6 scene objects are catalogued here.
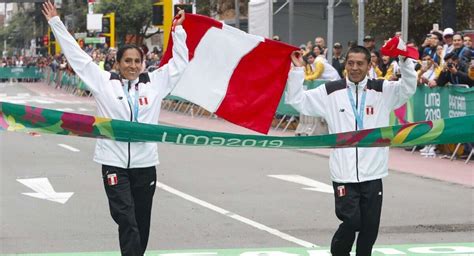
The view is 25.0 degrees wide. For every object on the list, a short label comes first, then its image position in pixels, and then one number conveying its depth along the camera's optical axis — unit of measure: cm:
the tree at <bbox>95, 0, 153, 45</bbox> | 7050
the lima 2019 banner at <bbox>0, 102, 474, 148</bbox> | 780
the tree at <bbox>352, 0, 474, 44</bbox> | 3753
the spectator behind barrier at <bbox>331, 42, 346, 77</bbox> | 2395
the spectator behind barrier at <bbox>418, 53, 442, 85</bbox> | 1964
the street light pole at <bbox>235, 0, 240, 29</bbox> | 4215
